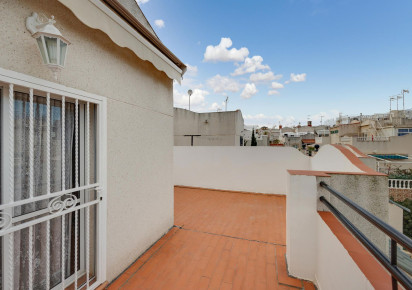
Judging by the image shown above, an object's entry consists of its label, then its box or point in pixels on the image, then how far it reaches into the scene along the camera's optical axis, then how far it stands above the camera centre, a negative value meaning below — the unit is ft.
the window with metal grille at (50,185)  5.85 -1.68
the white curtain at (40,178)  6.30 -1.37
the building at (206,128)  50.85 +4.80
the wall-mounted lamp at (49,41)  5.86 +3.53
